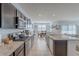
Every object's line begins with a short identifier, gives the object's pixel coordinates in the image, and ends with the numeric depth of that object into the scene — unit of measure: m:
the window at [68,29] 7.11
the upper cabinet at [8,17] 1.31
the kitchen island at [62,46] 2.32
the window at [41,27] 10.38
